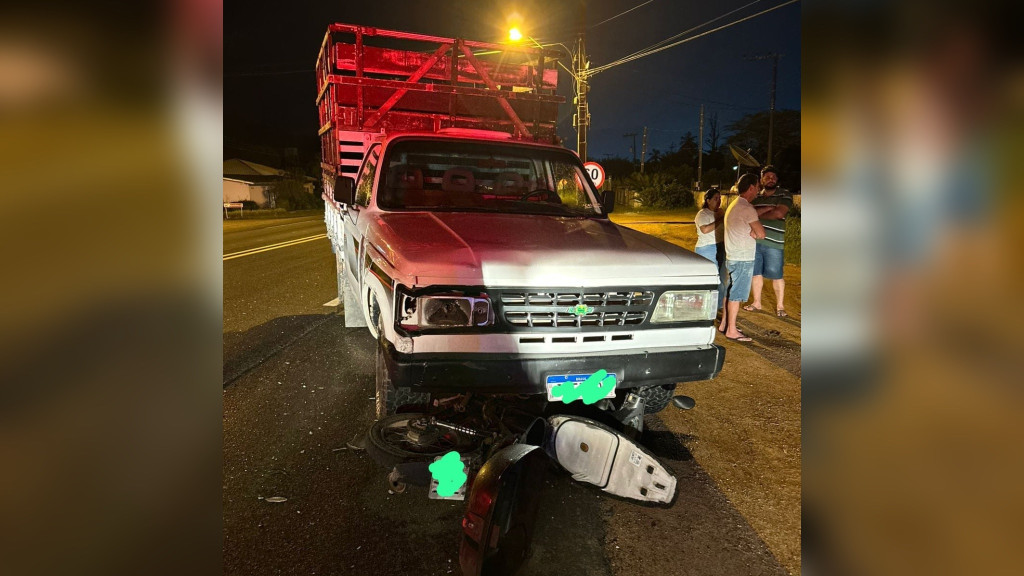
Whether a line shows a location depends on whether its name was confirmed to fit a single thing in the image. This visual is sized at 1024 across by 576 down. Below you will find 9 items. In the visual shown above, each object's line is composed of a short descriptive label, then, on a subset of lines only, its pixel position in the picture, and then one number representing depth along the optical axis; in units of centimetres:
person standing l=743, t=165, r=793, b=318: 695
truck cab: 298
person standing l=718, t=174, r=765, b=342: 628
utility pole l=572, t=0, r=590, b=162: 1611
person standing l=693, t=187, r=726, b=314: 725
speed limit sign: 1160
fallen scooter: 233
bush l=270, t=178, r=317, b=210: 4619
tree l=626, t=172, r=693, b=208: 4584
